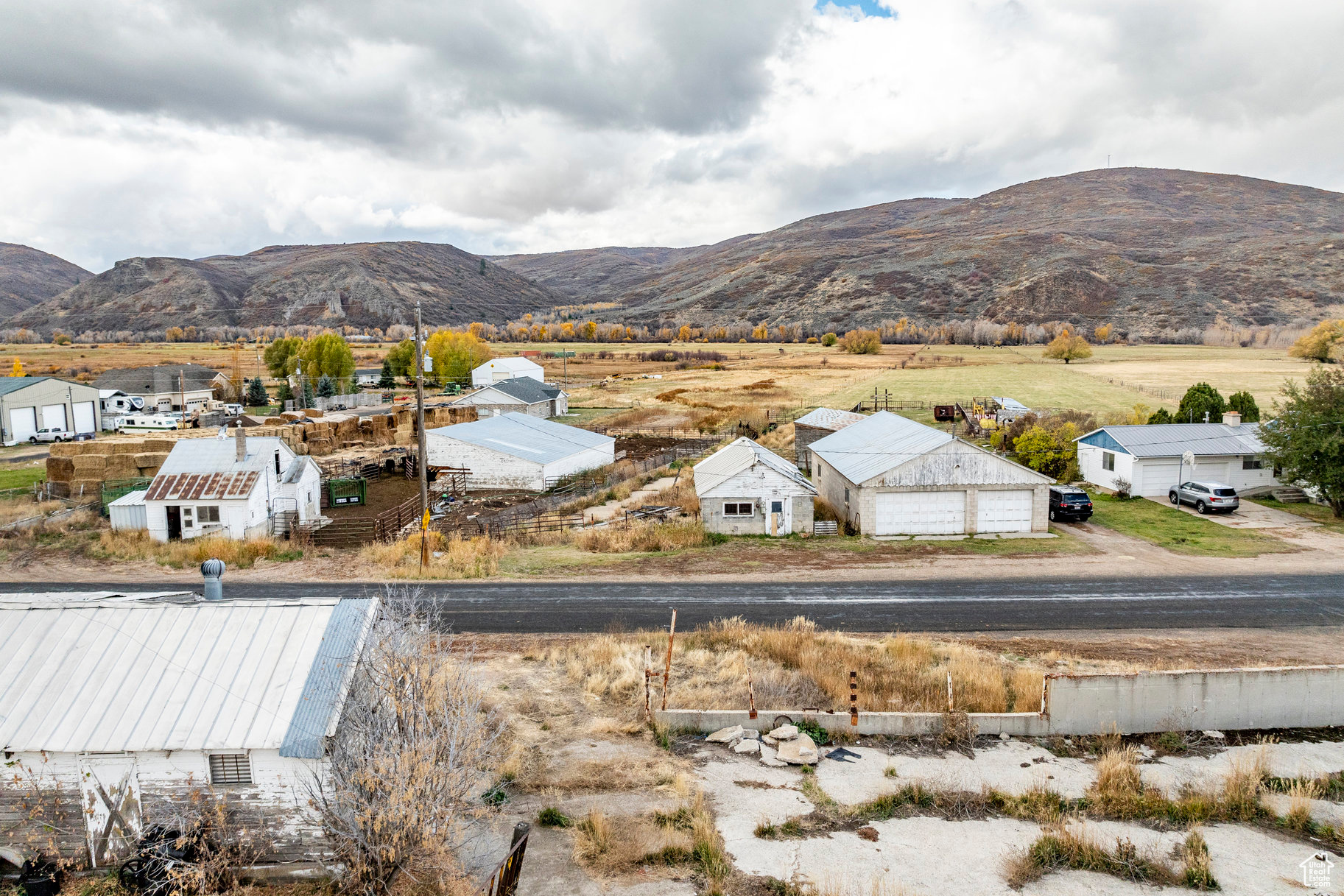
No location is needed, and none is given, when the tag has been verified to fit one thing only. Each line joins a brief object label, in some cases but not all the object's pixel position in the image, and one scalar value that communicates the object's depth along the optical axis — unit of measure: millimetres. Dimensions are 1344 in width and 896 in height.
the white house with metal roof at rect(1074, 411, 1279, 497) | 37312
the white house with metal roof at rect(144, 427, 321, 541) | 30047
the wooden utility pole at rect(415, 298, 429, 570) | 23953
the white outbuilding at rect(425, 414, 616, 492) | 42469
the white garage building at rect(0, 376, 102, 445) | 58125
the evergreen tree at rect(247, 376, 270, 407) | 86812
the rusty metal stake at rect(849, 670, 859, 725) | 14570
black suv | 33188
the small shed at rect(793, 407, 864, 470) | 48938
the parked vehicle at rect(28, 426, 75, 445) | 58781
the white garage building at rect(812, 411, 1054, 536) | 31297
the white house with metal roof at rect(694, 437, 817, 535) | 31594
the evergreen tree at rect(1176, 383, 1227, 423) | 45062
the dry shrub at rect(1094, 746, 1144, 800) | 12477
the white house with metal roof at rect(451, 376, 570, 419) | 70875
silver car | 34000
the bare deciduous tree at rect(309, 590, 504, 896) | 9359
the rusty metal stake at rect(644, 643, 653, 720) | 15023
